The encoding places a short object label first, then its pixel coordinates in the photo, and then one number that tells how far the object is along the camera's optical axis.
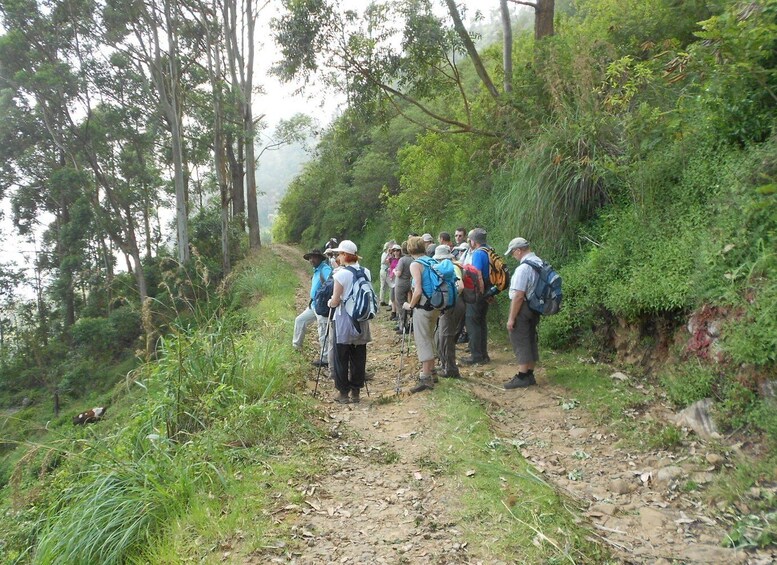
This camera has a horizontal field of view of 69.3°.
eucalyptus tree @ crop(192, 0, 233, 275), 21.83
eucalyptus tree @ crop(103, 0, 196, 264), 19.36
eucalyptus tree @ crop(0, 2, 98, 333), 20.00
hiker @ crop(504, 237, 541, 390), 6.52
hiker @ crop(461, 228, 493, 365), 7.84
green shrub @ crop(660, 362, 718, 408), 4.81
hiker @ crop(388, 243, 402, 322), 11.03
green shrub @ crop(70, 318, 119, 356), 22.27
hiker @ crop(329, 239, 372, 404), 6.39
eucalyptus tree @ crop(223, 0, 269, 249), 22.47
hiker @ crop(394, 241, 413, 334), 9.66
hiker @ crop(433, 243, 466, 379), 7.07
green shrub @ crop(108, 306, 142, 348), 21.97
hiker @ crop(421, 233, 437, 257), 9.89
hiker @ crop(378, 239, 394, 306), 12.86
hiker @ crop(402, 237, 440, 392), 6.67
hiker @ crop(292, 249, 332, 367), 7.88
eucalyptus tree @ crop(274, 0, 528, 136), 11.34
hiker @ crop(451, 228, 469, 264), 9.14
